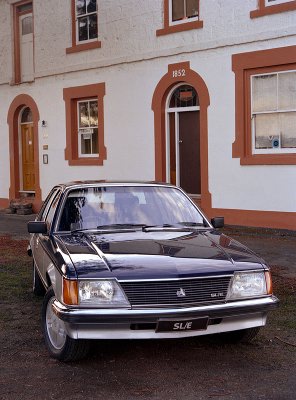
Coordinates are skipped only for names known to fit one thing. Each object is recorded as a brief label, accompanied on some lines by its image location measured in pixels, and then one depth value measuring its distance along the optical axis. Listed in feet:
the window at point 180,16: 45.70
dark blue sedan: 15.98
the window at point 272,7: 40.11
